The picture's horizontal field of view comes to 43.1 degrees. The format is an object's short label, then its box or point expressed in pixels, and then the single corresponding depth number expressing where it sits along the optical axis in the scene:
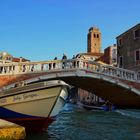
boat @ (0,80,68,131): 4.34
